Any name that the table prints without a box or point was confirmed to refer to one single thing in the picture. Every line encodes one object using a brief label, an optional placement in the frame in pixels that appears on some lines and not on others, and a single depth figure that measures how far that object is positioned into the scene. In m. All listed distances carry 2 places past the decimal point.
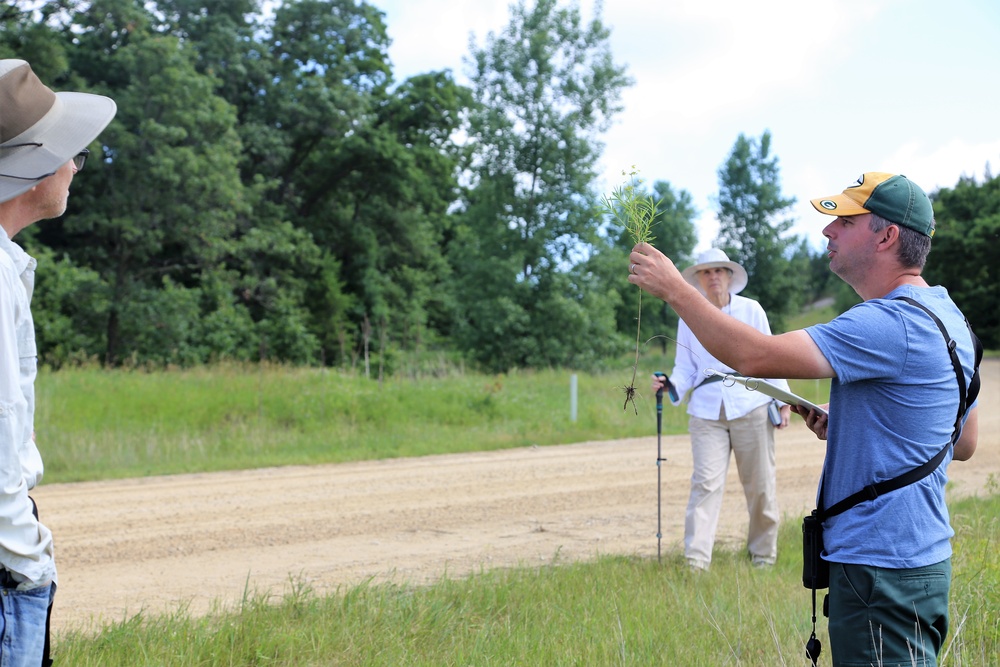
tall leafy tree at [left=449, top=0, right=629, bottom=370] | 33.59
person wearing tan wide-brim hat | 2.21
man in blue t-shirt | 2.79
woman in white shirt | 6.69
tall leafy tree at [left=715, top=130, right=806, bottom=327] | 55.53
